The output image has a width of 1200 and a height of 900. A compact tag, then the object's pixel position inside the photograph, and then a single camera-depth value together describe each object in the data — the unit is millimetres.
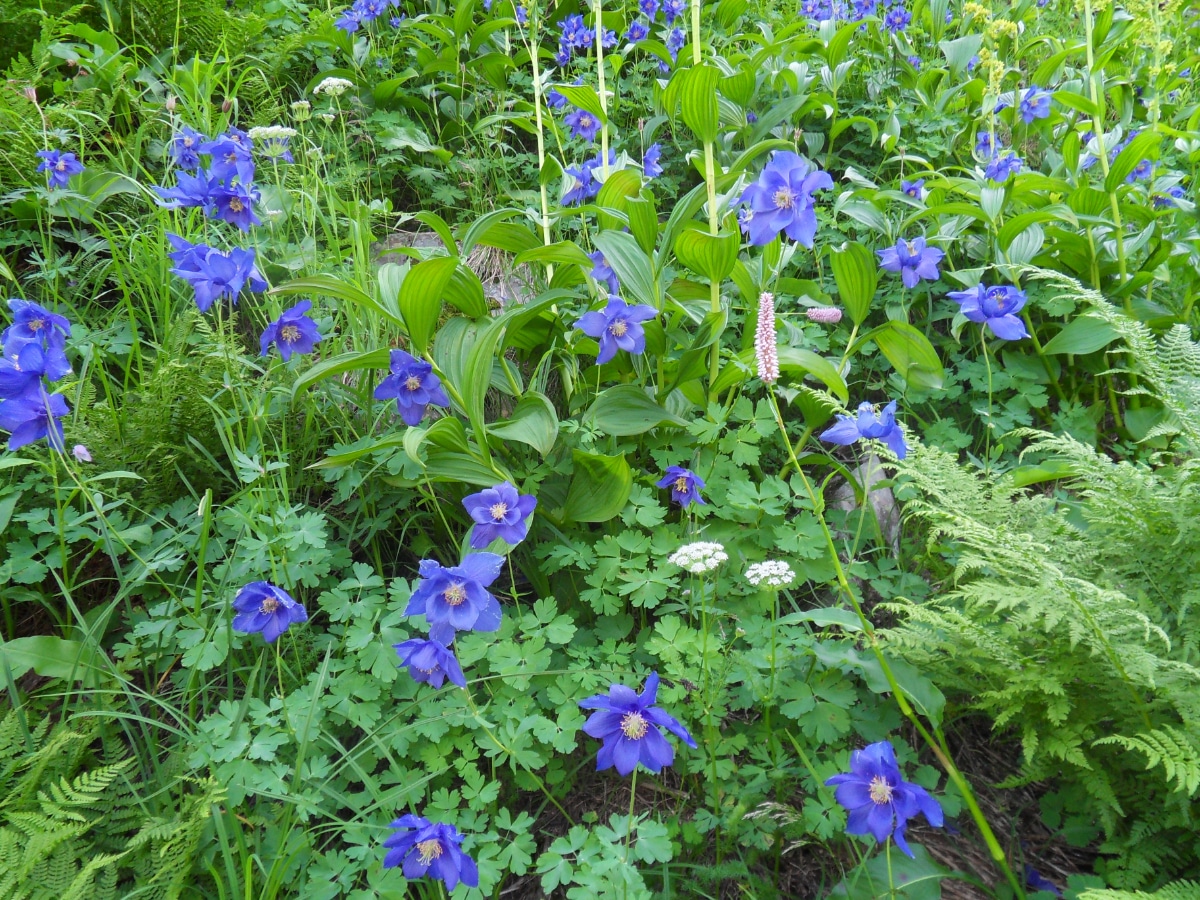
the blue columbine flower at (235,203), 965
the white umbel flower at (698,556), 692
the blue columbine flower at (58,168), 1082
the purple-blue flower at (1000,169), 1196
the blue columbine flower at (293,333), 889
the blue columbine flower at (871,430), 785
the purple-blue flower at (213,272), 855
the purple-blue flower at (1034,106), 1355
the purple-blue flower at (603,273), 958
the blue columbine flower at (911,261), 1064
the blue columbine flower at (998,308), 992
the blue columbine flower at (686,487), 849
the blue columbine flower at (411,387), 837
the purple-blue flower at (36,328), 795
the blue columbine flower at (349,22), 1505
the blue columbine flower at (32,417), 744
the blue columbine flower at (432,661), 677
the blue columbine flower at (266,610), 729
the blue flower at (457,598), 685
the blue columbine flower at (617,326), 863
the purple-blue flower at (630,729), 657
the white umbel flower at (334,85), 1174
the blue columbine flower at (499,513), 760
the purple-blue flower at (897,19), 1710
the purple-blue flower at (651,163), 1218
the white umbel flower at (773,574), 702
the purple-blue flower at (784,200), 881
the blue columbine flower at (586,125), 1372
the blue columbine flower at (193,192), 953
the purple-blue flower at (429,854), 637
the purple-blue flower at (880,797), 632
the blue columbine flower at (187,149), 1101
